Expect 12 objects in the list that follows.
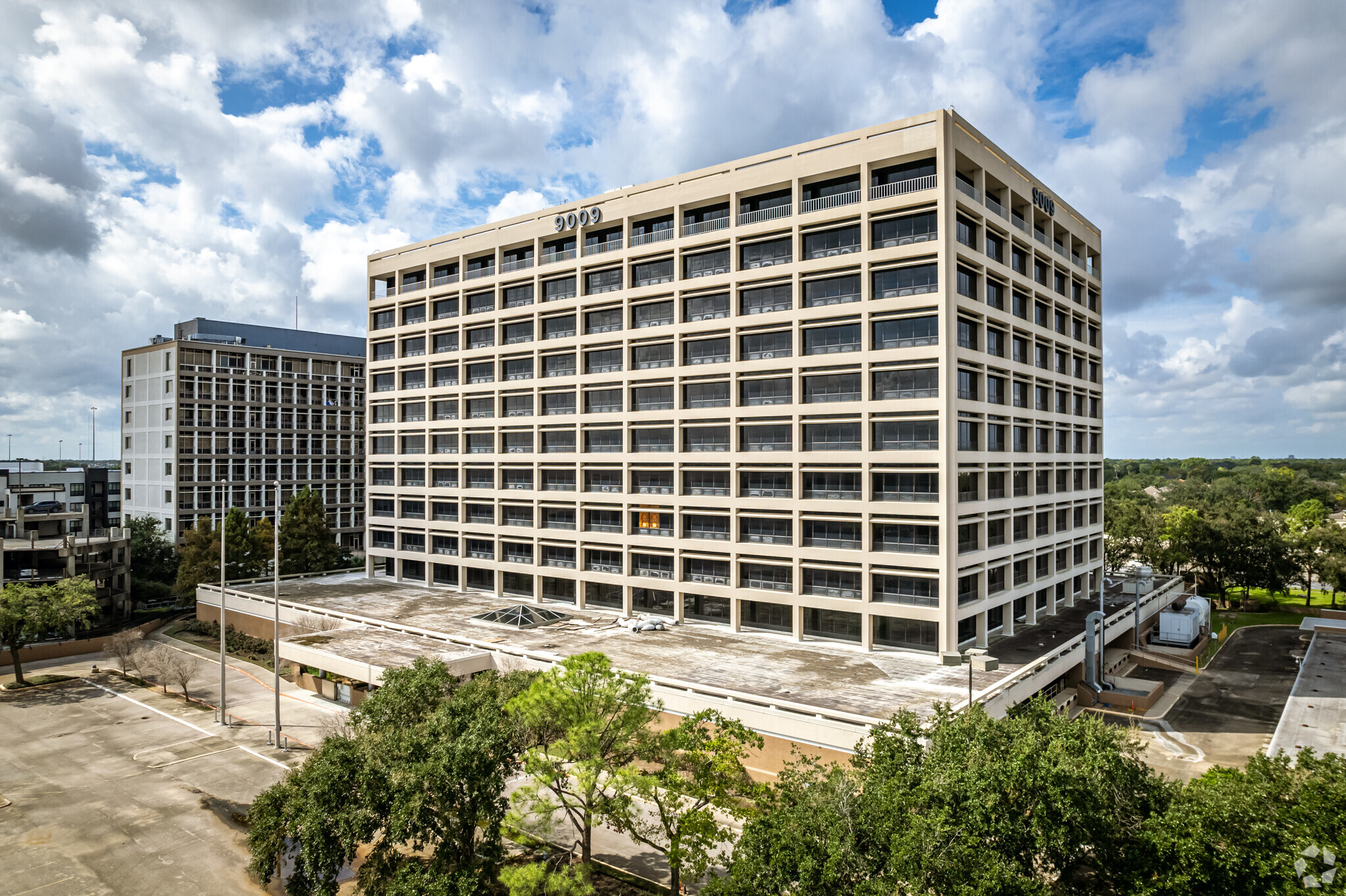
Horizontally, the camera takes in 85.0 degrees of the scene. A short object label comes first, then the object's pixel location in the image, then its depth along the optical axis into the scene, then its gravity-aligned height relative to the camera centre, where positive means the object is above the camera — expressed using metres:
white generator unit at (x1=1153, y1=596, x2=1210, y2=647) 63.22 -15.30
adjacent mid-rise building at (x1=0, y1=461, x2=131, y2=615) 68.19 -8.77
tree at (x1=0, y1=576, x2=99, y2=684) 53.00 -11.51
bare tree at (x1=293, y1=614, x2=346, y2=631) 58.88 -13.81
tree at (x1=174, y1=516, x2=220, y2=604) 76.31 -11.42
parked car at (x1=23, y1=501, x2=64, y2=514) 73.38 -5.59
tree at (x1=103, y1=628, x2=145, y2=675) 56.03 -14.93
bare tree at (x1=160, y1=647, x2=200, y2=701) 51.09 -15.24
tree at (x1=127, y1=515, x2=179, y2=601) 80.88 -12.51
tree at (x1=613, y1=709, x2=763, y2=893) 23.36 -11.06
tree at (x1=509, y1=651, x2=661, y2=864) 24.30 -9.34
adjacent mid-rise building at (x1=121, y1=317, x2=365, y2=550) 92.81 +4.11
